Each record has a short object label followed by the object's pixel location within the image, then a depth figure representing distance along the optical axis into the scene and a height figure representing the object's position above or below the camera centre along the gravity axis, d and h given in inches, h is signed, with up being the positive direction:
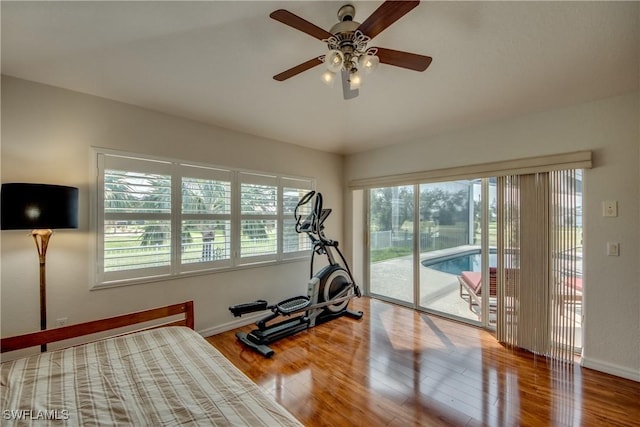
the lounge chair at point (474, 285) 131.2 -34.3
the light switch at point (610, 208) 96.3 +3.2
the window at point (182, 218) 103.0 -0.6
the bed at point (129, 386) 45.3 -33.3
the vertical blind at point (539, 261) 105.7 -18.2
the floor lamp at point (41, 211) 71.5 +1.8
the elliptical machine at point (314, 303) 117.4 -41.3
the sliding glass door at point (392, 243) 166.1 -16.9
